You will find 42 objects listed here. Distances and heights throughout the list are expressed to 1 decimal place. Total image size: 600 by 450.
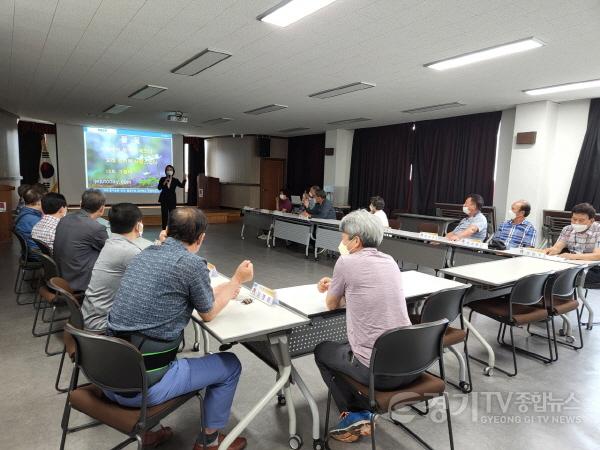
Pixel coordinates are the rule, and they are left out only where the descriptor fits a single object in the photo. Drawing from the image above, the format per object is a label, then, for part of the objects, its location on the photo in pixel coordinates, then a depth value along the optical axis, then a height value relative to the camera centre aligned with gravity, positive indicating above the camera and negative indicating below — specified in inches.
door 484.4 -7.3
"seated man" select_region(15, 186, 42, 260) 149.3 -21.1
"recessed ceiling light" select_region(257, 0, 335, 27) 110.9 +50.5
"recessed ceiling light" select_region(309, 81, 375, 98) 202.1 +49.8
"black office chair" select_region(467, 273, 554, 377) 106.0 -37.5
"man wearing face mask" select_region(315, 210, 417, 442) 67.3 -24.0
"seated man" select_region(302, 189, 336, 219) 272.2 -23.2
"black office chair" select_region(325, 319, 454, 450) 61.6 -31.7
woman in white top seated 221.8 -16.7
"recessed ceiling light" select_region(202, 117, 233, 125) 338.3 +48.4
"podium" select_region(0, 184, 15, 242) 268.9 -35.1
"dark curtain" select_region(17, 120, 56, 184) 410.6 +17.4
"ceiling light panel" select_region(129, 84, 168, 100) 221.3 +48.4
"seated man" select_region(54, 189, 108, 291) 108.3 -22.9
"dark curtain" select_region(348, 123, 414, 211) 352.5 +13.5
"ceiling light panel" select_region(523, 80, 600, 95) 191.5 +52.3
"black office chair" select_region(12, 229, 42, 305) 147.9 -38.0
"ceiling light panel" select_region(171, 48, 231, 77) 157.0 +49.0
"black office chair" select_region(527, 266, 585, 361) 116.6 -34.7
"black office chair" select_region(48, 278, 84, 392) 73.4 -29.3
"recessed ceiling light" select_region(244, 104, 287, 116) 272.6 +49.3
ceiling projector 307.0 +44.8
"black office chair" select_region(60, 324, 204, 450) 53.5 -32.0
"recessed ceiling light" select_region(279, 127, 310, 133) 390.3 +49.3
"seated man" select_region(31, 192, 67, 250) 136.9 -19.3
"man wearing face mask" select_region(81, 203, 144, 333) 77.4 -20.1
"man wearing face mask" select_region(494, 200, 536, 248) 163.2 -20.7
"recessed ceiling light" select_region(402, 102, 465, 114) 250.2 +50.9
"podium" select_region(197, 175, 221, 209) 501.7 -26.7
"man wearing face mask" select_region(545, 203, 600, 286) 144.3 -20.6
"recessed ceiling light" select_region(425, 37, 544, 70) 136.9 +51.2
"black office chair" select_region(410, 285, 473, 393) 81.7 -30.2
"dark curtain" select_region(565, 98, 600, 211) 231.8 +12.3
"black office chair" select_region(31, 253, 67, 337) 106.6 -38.6
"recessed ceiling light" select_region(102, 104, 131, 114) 288.6 +47.7
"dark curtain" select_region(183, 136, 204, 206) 527.6 +9.1
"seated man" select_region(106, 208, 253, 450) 58.2 -22.3
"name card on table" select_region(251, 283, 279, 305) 79.0 -25.9
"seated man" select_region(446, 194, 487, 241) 181.5 -20.3
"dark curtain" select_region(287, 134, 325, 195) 450.0 +17.3
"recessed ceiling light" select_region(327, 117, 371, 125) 318.5 +50.1
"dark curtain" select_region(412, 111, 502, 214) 286.0 +18.3
